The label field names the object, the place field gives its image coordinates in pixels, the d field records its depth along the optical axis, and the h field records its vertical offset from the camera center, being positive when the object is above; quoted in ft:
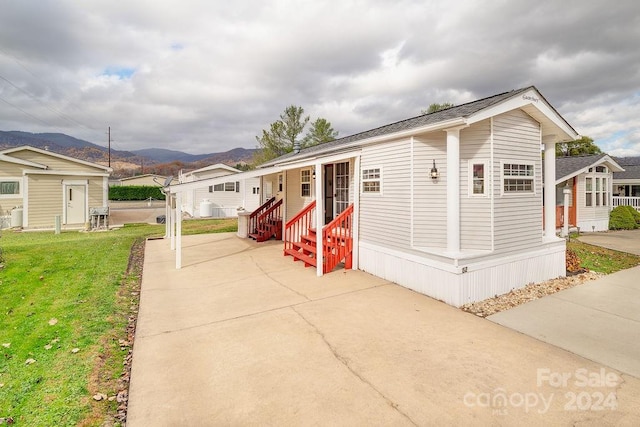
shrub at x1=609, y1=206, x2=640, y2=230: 50.83 -0.91
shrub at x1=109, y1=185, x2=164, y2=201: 128.47 +10.03
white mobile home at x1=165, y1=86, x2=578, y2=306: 18.06 +0.77
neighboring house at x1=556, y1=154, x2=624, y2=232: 46.96 +3.70
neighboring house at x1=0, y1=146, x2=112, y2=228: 49.34 +5.03
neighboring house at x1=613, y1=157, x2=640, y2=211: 59.31 +6.03
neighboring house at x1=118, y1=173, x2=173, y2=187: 167.84 +19.72
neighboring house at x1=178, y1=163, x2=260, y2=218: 71.05 +4.44
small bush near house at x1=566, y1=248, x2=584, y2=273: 24.09 -4.00
